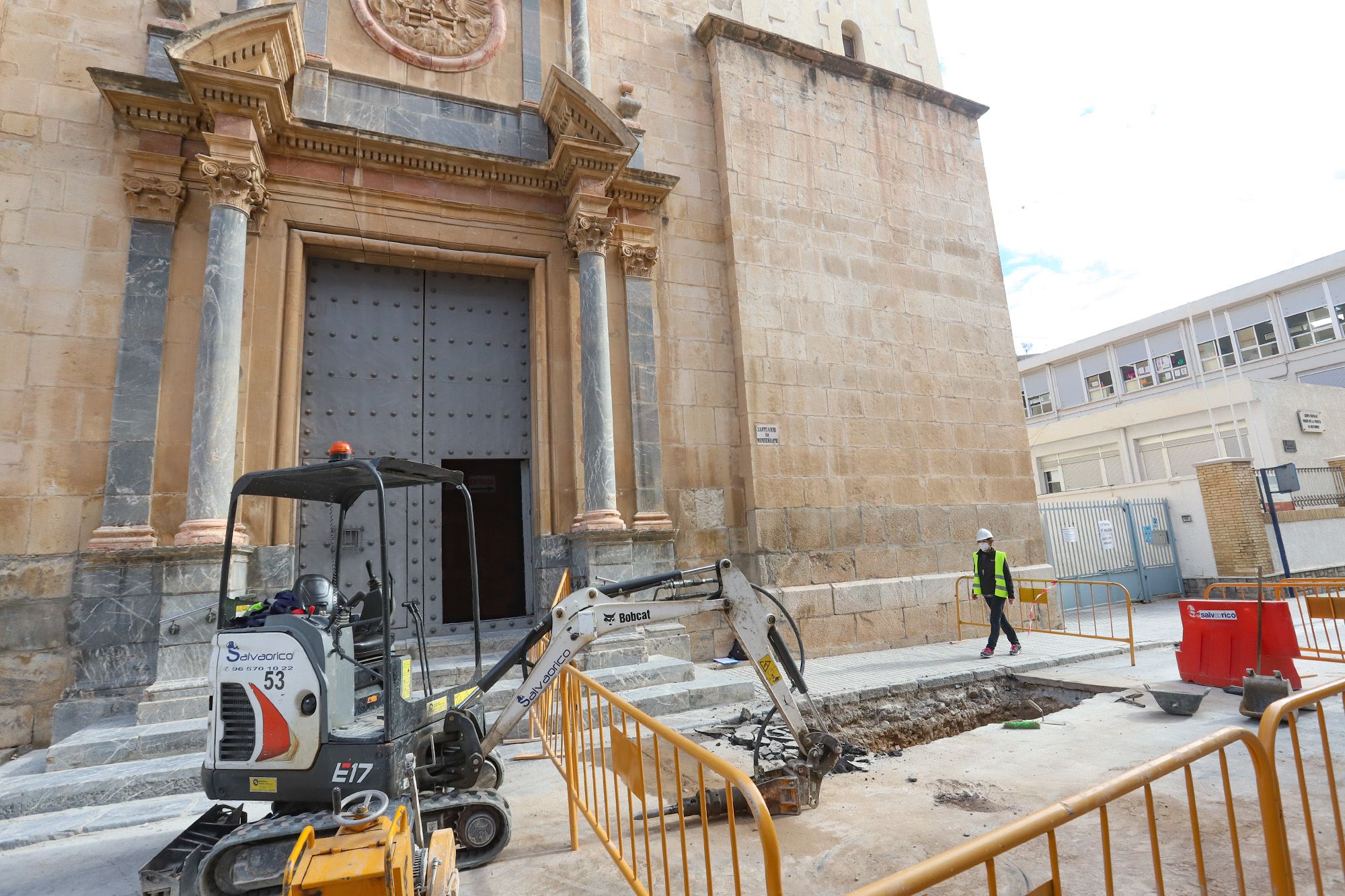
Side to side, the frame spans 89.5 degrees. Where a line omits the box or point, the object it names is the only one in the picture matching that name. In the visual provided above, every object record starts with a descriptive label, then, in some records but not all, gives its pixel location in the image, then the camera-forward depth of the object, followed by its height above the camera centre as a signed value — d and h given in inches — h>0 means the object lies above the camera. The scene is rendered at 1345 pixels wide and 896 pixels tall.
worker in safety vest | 325.1 -18.2
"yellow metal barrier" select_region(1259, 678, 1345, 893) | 97.0 -63.1
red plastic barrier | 250.7 -41.9
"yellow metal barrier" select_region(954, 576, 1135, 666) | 364.8 -40.7
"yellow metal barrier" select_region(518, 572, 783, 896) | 100.3 -56.9
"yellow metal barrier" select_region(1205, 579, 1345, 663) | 289.2 -40.8
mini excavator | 128.3 -27.1
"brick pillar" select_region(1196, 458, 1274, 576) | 587.8 +9.5
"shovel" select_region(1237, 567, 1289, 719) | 218.7 -52.4
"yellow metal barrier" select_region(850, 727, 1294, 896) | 67.3 -38.6
